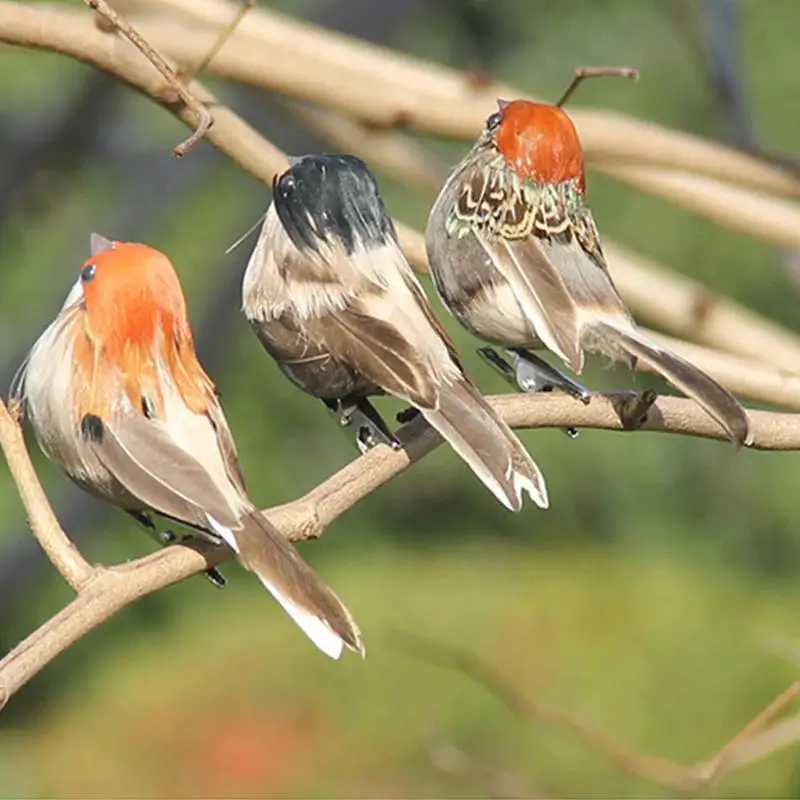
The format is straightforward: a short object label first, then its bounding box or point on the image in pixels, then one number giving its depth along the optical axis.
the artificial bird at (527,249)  5.10
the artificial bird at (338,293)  5.04
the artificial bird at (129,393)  4.61
